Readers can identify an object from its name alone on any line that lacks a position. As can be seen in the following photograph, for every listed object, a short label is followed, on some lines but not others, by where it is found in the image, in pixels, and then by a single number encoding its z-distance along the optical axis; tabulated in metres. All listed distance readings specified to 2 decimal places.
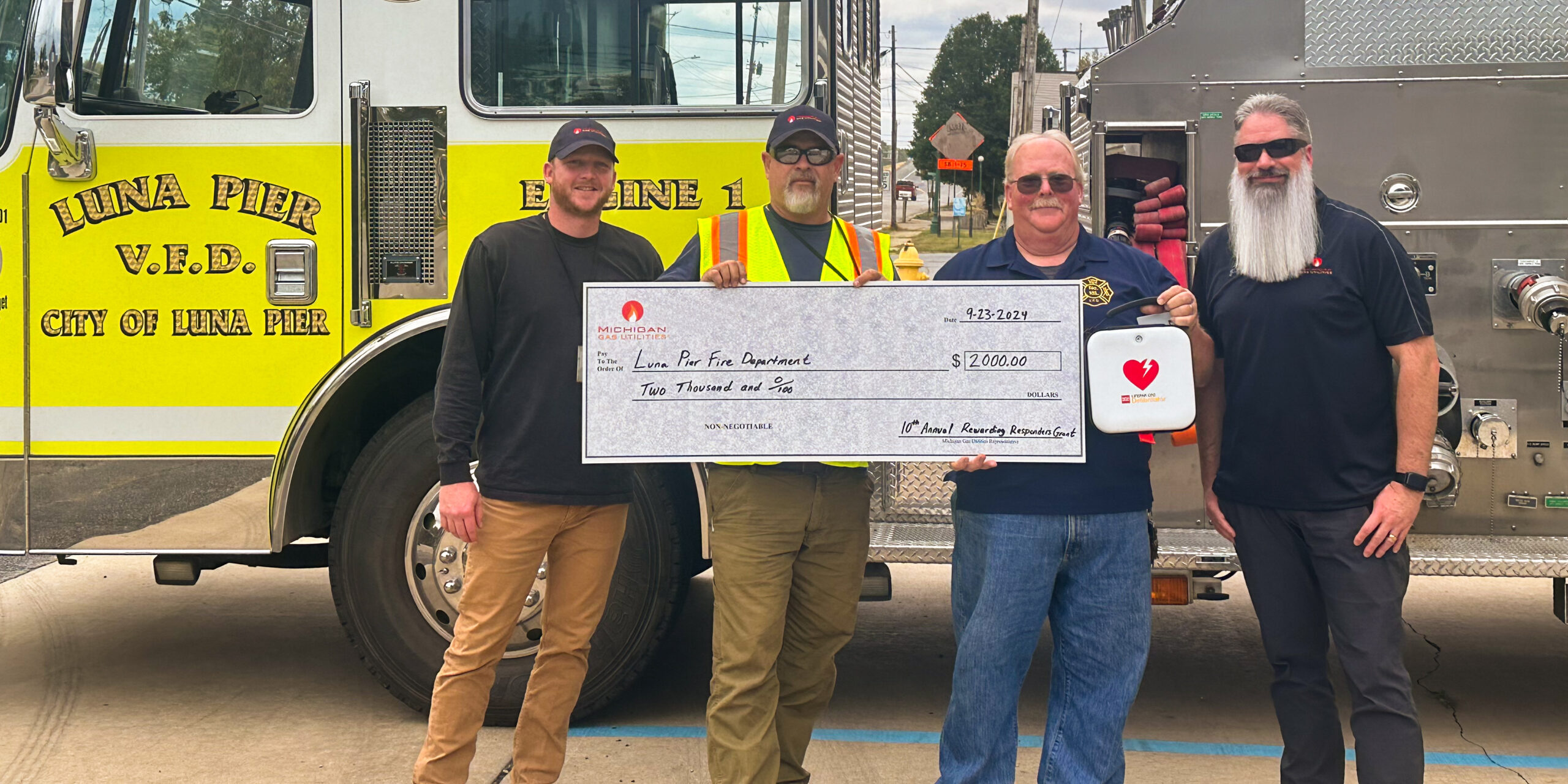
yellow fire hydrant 3.73
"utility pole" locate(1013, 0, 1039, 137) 10.33
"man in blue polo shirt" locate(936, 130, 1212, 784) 3.29
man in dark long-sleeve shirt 3.61
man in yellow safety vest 3.47
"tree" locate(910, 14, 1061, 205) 63.97
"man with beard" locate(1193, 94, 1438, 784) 3.29
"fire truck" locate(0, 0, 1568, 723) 4.24
